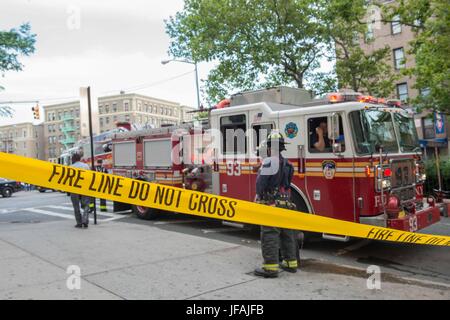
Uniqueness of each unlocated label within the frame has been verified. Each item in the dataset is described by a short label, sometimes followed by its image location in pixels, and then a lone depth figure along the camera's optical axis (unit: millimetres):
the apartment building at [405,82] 29859
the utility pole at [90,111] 9377
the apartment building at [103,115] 80331
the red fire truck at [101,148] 14756
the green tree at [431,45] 11836
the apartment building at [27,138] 87812
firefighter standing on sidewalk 5438
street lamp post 24850
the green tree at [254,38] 17219
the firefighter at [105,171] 10289
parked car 25969
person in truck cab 6727
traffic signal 24750
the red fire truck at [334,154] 6332
